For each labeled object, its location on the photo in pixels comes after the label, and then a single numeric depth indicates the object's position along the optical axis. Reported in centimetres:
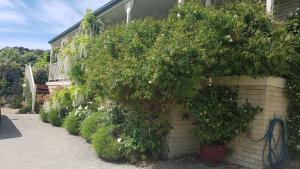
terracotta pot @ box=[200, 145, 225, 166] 443
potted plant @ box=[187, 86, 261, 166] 429
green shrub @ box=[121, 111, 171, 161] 463
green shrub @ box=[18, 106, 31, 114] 1078
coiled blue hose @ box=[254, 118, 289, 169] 428
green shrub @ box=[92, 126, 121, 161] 462
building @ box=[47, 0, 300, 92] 586
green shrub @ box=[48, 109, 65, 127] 793
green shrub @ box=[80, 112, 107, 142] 575
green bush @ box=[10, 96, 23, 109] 1232
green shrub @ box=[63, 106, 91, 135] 669
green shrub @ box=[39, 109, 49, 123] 857
